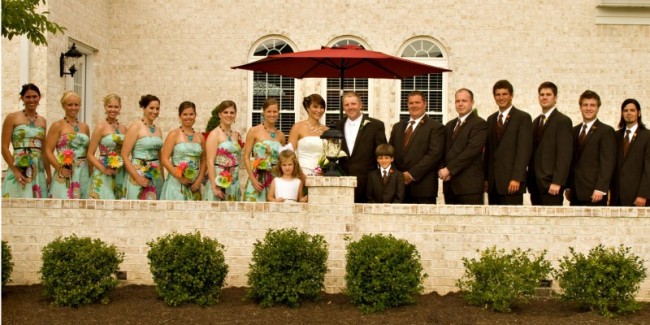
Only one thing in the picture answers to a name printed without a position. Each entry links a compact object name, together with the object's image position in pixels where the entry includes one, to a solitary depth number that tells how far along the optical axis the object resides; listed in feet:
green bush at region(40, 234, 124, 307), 27.14
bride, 32.42
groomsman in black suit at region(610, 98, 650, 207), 30.66
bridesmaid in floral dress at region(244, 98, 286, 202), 32.73
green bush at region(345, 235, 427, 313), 26.53
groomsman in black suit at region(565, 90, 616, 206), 30.48
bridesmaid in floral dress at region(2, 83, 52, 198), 32.65
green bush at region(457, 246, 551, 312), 26.50
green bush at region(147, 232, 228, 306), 27.02
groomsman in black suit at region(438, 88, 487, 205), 30.71
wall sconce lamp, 49.06
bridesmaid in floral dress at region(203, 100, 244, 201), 32.14
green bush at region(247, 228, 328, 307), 27.02
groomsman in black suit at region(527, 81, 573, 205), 30.40
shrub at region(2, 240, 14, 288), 28.45
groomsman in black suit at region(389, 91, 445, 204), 31.07
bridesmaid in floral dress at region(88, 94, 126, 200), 32.55
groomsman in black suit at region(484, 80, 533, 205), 30.50
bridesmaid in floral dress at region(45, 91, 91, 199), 32.58
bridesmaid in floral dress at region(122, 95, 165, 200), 32.27
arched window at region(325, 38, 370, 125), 59.26
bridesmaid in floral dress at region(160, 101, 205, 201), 32.24
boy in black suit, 30.42
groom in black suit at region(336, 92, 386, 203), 32.01
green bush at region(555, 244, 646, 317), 26.45
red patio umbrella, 35.04
